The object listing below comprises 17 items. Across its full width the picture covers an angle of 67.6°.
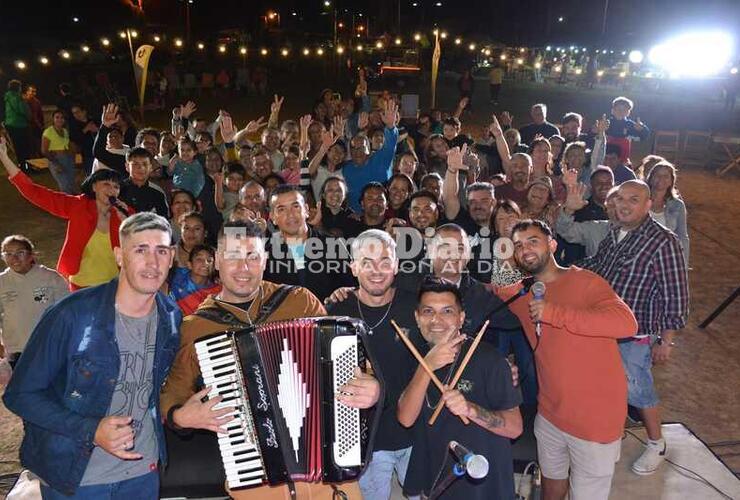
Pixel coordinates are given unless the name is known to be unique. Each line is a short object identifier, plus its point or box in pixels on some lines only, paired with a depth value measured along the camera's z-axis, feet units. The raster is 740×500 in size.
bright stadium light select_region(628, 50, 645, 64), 103.65
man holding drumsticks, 9.59
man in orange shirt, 10.66
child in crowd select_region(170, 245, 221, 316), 16.07
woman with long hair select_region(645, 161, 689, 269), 19.49
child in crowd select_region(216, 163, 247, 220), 23.86
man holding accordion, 9.37
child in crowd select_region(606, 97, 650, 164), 33.09
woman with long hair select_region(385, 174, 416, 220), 21.01
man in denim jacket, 9.03
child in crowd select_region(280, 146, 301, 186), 25.08
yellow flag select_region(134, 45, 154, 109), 41.42
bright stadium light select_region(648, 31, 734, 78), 88.74
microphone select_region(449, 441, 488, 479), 7.72
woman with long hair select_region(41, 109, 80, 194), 35.65
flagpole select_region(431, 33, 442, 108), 45.98
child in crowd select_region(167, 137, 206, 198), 25.46
